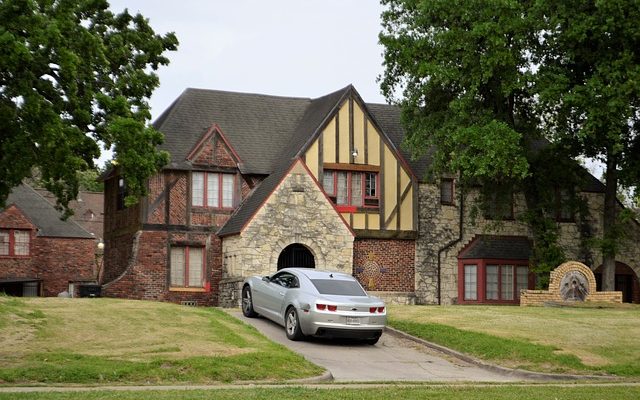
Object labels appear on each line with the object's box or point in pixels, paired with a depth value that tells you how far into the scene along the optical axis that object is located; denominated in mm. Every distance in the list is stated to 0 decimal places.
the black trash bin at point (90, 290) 34375
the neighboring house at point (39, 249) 49000
